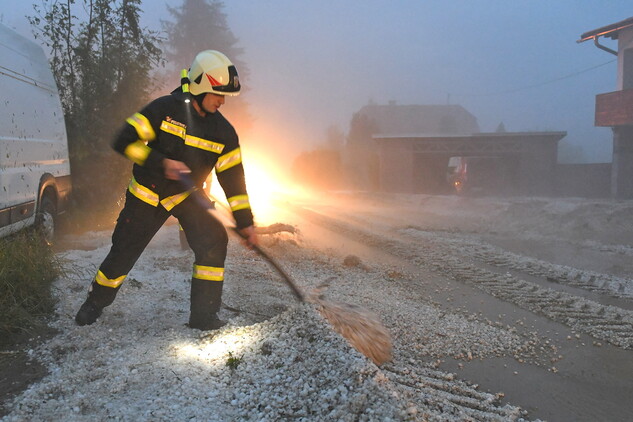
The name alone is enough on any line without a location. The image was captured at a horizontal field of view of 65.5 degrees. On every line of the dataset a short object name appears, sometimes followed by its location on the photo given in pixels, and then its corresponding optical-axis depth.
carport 23.31
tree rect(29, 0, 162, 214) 9.61
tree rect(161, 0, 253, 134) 34.62
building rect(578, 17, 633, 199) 19.48
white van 5.18
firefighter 3.37
